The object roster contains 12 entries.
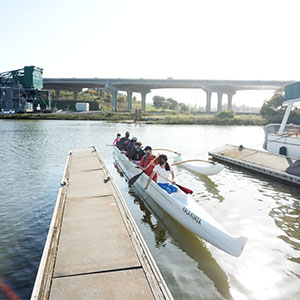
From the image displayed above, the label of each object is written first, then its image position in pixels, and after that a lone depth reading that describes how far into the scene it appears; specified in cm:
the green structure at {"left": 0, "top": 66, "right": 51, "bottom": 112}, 8356
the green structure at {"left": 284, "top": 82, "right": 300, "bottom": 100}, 1677
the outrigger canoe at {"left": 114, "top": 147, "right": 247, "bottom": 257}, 642
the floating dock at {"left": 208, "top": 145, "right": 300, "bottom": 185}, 1444
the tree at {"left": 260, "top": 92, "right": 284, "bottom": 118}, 6469
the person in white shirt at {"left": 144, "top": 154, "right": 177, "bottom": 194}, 999
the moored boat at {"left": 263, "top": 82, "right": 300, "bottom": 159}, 1696
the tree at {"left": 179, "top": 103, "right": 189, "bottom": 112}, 13338
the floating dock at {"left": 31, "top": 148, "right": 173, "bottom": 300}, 475
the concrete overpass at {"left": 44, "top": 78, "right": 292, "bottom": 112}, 8094
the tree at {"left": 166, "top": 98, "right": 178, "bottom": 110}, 13888
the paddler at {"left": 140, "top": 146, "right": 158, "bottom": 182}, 1134
